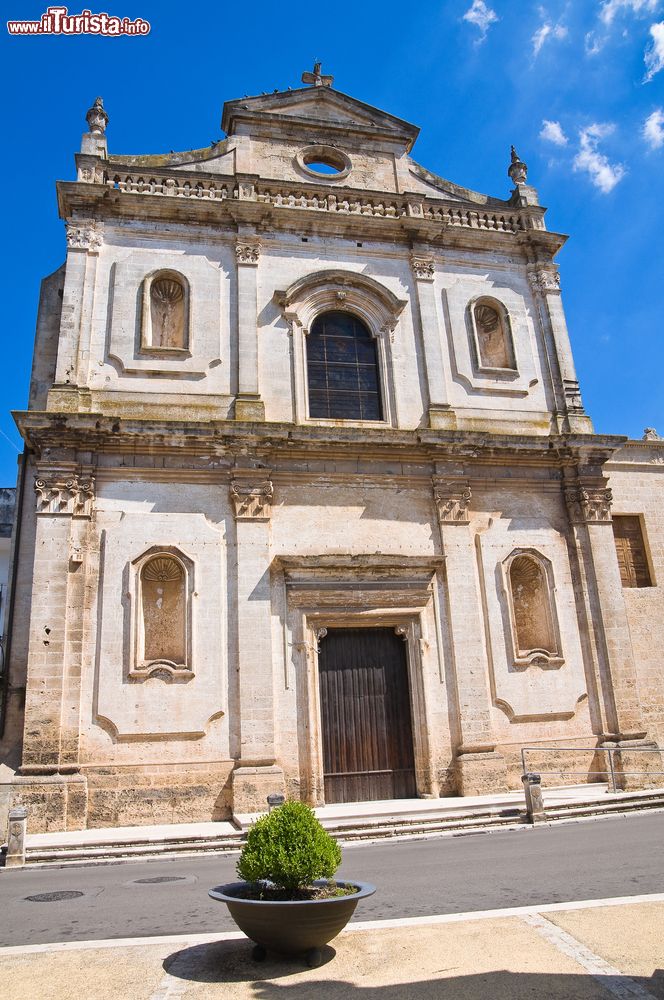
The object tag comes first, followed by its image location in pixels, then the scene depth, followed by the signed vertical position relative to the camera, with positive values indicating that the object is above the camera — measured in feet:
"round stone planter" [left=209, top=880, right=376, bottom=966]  16.42 -3.18
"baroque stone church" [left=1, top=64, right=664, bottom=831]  43.27 +16.22
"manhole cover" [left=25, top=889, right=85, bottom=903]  26.02 -3.82
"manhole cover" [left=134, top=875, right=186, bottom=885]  28.69 -3.79
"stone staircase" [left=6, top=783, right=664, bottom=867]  34.99 -2.84
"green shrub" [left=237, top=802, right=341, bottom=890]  17.22 -1.81
